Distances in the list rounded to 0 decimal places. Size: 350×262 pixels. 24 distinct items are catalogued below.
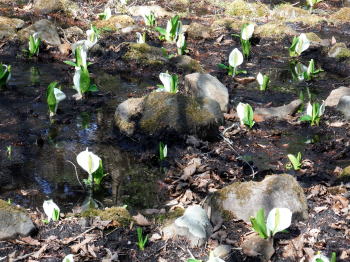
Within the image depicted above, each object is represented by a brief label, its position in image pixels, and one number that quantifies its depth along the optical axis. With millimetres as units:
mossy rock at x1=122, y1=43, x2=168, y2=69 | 14125
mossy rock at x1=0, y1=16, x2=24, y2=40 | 15320
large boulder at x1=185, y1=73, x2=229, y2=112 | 11062
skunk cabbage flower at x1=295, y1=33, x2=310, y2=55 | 14695
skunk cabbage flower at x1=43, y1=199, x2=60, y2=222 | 6527
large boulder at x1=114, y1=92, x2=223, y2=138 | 9648
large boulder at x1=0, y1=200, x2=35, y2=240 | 6169
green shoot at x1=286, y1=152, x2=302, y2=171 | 8570
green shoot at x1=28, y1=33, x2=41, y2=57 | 13762
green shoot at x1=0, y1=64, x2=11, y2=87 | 11466
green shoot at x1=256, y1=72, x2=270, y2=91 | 12406
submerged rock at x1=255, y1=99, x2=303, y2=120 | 11055
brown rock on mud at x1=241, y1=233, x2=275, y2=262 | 6062
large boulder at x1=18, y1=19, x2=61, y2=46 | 15187
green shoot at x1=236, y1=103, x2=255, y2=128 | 10141
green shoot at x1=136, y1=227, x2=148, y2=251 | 6091
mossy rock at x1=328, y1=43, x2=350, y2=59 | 15367
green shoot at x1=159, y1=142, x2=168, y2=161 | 8805
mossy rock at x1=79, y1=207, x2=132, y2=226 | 6672
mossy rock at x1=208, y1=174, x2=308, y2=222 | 6680
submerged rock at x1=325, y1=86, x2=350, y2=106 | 11351
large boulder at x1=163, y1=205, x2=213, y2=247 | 6312
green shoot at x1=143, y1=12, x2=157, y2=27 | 17625
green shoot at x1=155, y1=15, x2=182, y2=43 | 15328
